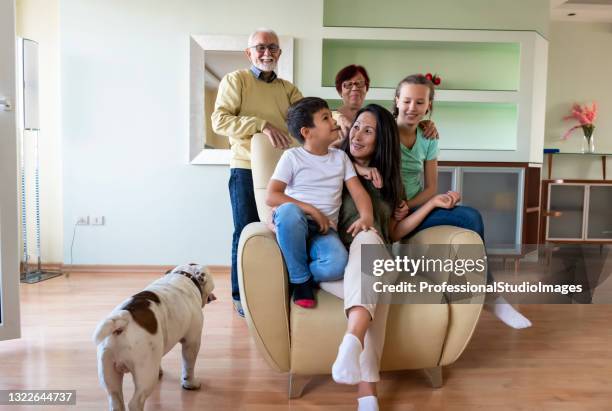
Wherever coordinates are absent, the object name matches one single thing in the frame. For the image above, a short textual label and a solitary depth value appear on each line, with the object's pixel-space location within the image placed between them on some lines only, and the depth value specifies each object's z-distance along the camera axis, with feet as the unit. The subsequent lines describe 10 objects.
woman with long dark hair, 4.71
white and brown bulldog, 4.25
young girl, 6.54
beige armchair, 5.18
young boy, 5.14
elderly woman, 8.40
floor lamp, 10.80
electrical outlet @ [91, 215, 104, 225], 12.25
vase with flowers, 15.10
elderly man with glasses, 8.01
